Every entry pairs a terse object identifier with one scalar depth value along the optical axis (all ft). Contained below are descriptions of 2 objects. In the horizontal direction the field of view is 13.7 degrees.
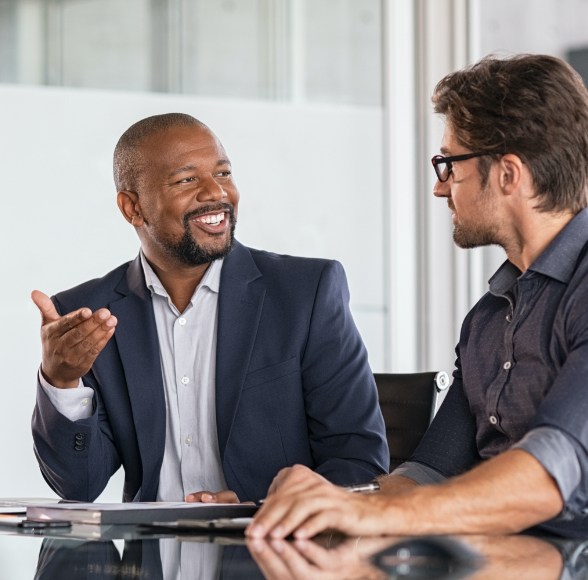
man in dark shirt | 10.59
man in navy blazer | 11.98
